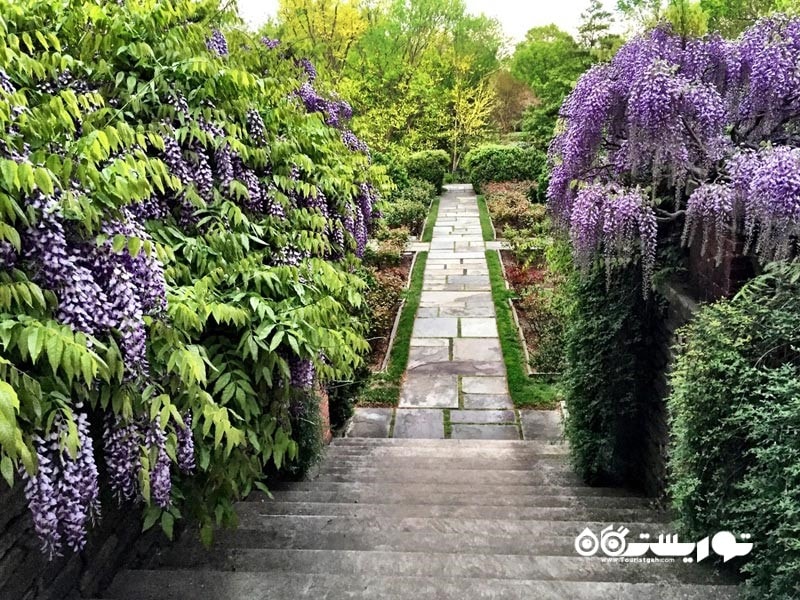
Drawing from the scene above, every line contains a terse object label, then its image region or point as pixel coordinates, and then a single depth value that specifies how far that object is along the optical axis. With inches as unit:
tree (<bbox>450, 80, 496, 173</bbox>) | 895.7
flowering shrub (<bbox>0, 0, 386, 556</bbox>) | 71.4
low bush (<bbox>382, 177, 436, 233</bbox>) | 569.3
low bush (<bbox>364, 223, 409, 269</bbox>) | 441.7
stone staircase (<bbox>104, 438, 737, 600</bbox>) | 95.8
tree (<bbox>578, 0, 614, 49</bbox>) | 701.3
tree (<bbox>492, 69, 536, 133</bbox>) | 1190.3
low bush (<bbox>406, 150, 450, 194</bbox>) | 779.4
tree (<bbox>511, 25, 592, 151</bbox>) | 746.8
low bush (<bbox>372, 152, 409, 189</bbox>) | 634.8
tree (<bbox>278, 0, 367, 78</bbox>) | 593.3
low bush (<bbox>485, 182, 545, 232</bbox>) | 566.3
